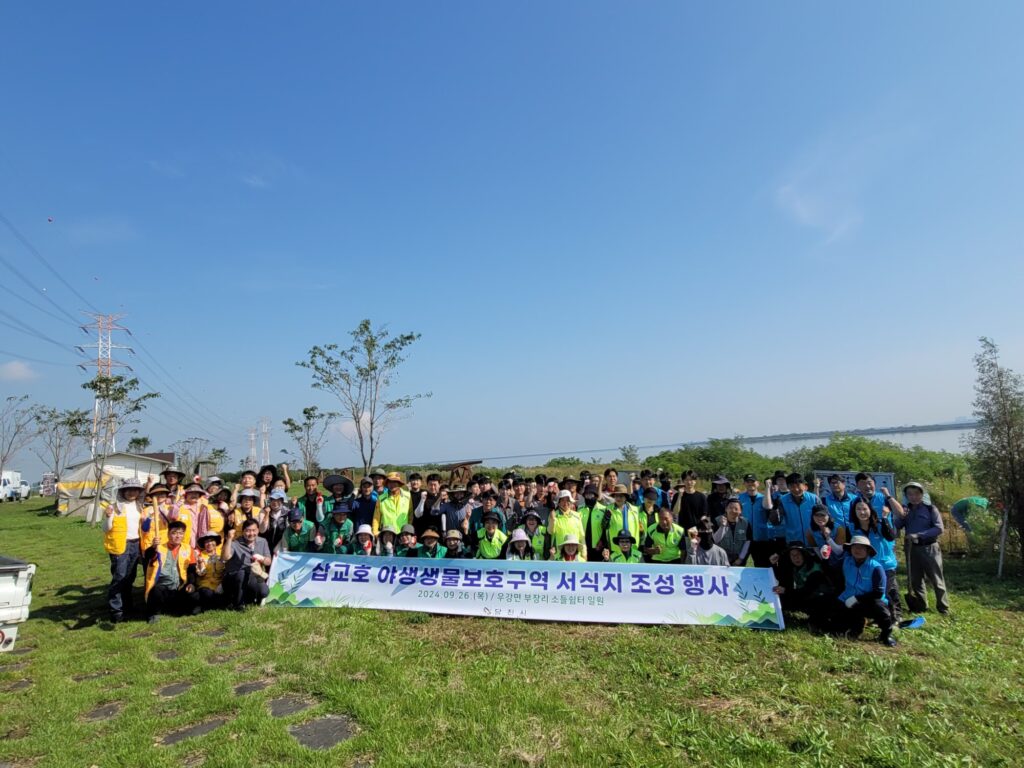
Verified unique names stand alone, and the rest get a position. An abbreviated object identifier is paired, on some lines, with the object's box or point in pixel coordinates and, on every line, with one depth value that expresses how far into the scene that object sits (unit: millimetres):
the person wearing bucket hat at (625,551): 7465
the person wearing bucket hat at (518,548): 7488
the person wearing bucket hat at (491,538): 7594
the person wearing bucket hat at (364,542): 7679
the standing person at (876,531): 6895
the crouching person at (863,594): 5820
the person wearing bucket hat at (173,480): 8109
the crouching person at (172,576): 6898
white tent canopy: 24297
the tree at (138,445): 34656
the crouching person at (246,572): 7133
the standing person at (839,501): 7633
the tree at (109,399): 21562
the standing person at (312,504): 8609
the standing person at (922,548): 7375
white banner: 6336
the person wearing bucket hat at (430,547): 7668
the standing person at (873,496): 7618
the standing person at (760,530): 7691
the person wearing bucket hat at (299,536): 8023
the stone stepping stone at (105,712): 4270
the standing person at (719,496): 8398
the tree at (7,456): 37359
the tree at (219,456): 45844
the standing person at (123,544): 6926
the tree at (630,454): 36369
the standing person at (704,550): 7168
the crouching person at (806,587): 6230
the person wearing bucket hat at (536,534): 7688
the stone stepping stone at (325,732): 3809
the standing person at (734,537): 7641
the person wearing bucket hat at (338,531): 8031
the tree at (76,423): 25391
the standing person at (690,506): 8508
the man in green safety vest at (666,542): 7512
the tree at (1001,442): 10594
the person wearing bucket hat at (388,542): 7875
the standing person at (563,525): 7488
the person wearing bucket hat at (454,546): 7699
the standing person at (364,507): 8422
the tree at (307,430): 33656
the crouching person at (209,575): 7117
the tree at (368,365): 22906
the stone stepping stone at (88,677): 5004
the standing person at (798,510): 7566
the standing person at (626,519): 7816
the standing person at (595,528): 7840
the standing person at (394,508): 8109
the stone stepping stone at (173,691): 4629
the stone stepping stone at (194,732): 3863
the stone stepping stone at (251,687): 4626
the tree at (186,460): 40144
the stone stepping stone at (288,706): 4273
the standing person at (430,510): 8555
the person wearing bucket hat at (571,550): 7207
